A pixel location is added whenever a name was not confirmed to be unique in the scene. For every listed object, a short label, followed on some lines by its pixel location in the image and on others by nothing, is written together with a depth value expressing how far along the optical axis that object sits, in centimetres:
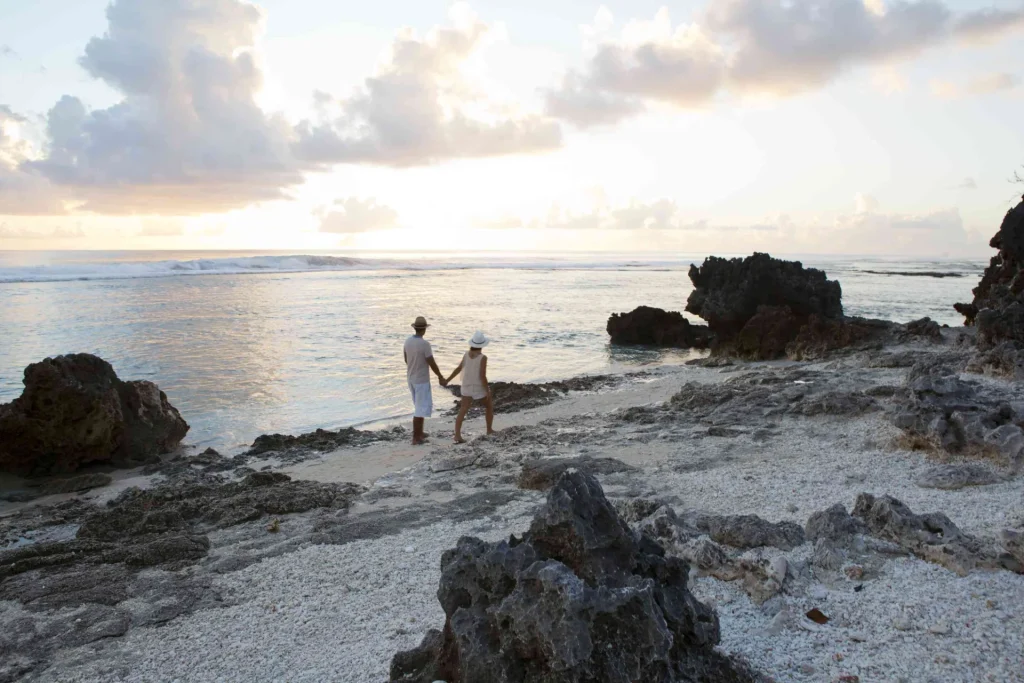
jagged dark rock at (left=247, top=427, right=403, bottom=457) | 887
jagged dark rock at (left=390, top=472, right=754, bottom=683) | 252
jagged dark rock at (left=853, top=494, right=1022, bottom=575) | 380
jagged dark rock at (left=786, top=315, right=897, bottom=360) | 1435
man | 938
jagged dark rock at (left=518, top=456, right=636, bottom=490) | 629
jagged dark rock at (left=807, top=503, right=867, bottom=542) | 423
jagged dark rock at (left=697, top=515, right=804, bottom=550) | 431
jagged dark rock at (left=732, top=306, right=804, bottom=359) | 1528
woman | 906
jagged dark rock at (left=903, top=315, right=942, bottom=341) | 1463
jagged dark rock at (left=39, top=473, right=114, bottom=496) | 746
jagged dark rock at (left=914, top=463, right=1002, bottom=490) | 548
